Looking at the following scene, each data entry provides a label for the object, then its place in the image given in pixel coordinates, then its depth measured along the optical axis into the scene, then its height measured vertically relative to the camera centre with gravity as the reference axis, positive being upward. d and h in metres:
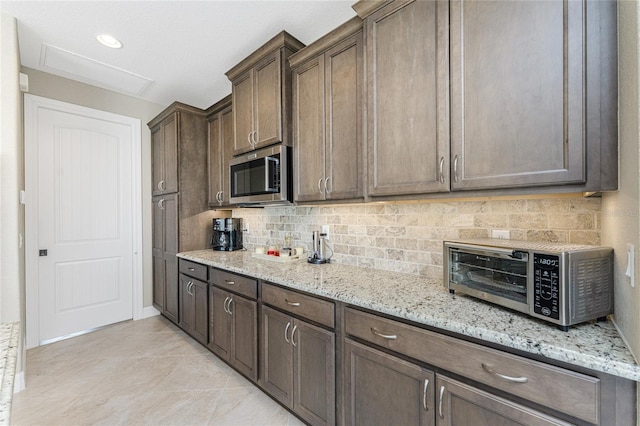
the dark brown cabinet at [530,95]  1.01 +0.47
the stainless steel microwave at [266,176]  2.20 +0.30
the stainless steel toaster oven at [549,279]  0.95 -0.26
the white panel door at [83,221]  2.91 -0.08
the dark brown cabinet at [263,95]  2.20 +1.00
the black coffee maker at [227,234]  3.22 -0.26
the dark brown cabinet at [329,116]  1.80 +0.67
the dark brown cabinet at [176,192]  3.16 +0.24
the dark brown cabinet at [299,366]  1.53 -0.94
